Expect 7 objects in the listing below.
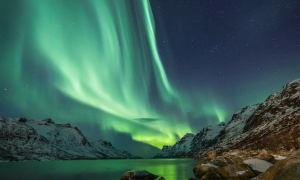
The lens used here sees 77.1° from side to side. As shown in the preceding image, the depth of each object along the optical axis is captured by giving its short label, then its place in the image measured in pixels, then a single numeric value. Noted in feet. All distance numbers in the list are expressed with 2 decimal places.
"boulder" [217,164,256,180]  81.54
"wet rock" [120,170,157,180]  103.34
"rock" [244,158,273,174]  88.56
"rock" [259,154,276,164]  100.95
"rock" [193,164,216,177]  116.88
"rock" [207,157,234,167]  120.46
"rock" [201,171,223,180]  84.94
